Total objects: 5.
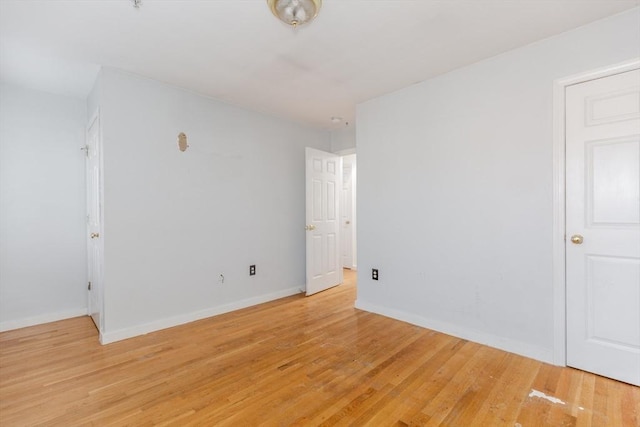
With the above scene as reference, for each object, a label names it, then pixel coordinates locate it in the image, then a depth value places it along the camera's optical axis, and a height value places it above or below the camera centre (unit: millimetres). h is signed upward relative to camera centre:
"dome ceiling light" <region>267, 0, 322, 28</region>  1716 +1168
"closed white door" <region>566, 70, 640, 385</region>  1994 -99
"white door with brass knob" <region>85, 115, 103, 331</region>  2842 -73
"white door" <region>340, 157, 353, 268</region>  6309 +25
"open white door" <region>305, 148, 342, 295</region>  4156 -99
